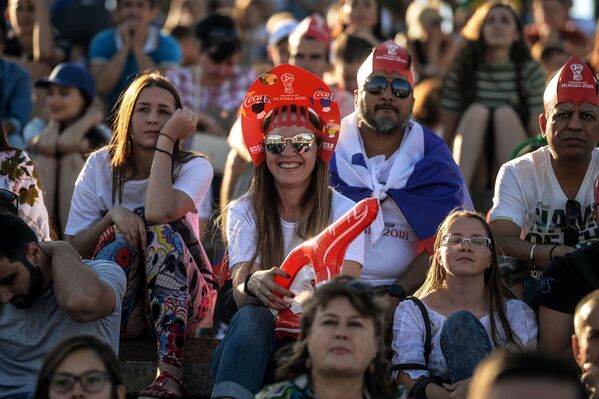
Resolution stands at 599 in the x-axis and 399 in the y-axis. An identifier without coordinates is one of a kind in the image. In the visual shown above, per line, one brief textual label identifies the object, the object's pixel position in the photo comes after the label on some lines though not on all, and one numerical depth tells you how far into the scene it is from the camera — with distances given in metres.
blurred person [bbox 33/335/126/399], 10.91
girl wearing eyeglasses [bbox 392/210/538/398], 13.30
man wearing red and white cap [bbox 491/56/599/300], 15.47
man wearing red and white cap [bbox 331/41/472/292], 15.68
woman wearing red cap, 14.39
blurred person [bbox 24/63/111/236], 19.70
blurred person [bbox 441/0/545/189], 20.70
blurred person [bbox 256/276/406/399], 11.30
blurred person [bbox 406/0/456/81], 26.66
